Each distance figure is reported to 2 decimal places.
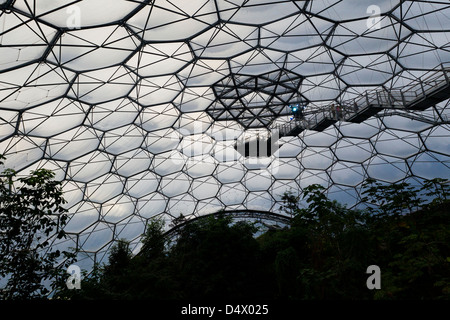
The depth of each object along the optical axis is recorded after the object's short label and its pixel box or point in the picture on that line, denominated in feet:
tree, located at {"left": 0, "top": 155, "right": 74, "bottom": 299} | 26.94
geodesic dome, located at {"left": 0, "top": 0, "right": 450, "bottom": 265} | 56.13
